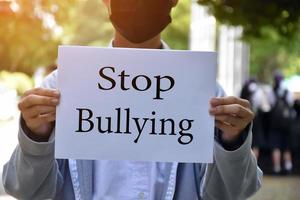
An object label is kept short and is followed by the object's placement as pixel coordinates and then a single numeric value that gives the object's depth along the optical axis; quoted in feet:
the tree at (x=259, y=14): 32.71
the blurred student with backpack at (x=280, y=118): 42.20
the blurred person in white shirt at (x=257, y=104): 43.01
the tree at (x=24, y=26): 50.75
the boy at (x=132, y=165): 6.94
